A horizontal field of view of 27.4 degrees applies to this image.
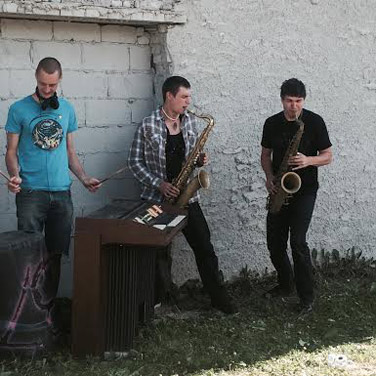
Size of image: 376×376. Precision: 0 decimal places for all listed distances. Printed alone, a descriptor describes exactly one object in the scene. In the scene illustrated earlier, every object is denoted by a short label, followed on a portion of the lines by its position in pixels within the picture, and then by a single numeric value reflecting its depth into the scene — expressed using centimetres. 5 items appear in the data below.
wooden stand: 443
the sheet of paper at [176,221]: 465
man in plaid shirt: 527
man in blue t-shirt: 480
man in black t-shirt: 536
